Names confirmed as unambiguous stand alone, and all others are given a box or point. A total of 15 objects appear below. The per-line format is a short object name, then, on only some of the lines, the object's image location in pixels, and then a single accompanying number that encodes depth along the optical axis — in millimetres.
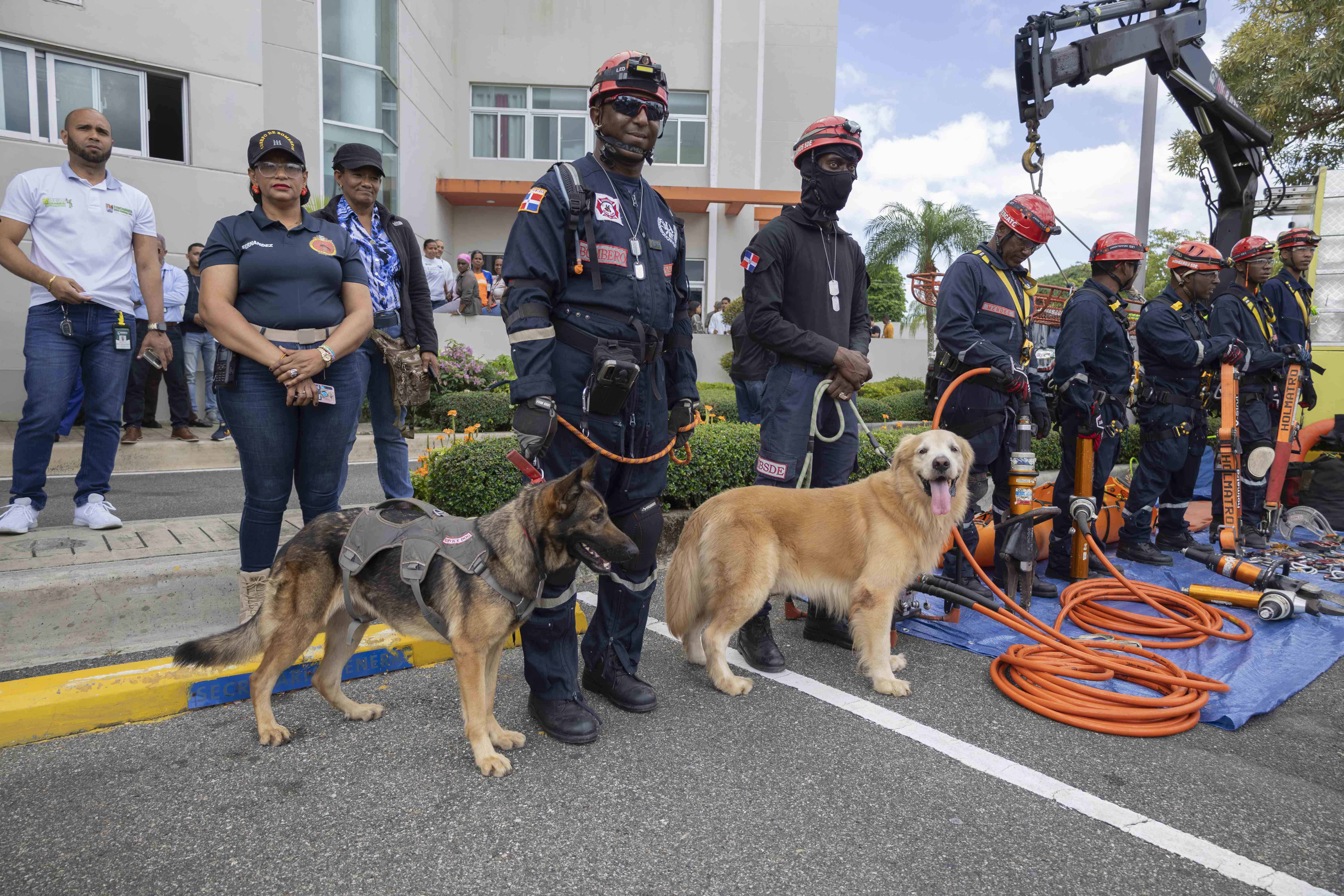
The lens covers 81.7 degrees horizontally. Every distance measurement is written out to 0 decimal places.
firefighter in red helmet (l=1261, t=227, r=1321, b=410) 7516
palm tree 31703
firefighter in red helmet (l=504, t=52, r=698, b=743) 2992
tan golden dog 3719
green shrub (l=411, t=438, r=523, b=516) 5230
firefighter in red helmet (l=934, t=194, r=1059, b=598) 4969
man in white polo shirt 4340
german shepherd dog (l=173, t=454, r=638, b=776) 2795
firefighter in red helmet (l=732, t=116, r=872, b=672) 4164
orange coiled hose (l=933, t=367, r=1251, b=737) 3324
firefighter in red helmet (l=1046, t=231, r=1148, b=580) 5543
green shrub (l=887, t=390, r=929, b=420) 15656
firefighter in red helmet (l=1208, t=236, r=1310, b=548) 6941
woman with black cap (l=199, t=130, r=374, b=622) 3479
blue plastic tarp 3566
